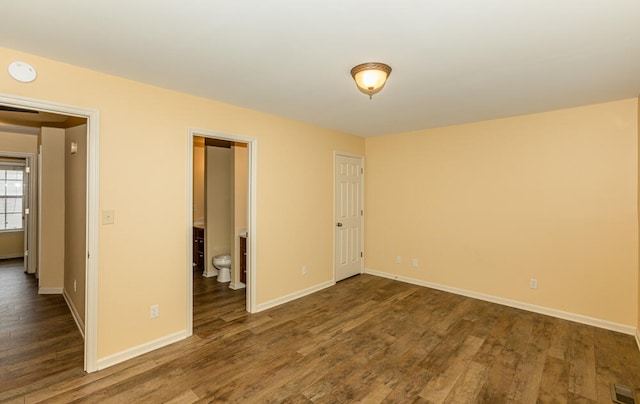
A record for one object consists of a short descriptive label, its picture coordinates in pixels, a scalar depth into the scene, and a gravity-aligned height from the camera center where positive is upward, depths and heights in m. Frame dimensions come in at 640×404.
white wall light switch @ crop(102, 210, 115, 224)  2.44 -0.12
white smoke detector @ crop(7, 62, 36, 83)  2.03 +0.91
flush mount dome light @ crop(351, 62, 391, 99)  2.23 +0.99
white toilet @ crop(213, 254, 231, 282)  4.72 -1.02
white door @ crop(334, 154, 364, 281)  4.81 -0.22
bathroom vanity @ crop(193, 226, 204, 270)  5.36 -0.84
